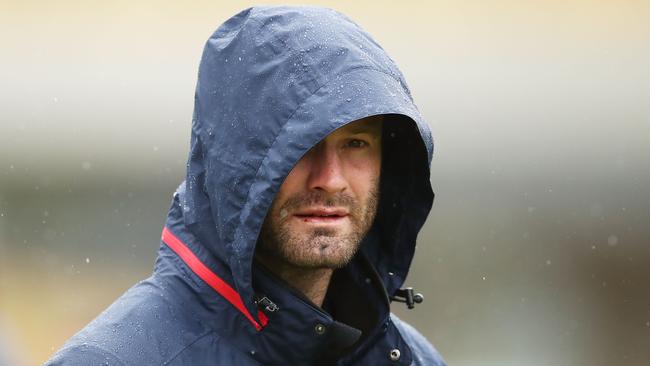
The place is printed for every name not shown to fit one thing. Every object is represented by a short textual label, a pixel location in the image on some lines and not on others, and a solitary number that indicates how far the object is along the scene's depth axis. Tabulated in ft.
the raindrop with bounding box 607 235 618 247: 41.13
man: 22.92
